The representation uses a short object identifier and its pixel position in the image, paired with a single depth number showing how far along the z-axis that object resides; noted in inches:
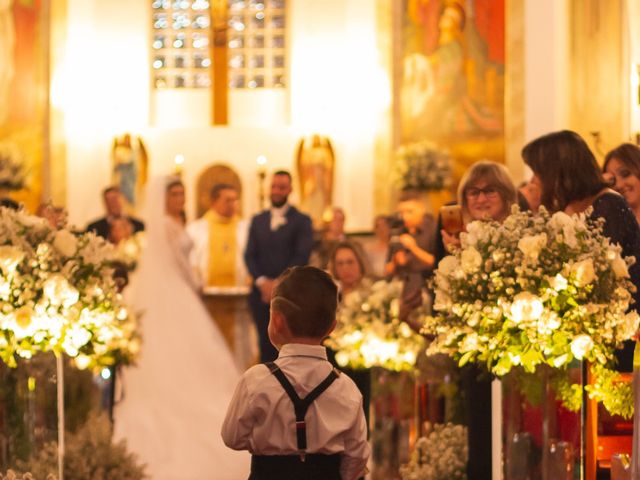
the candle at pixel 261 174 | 774.5
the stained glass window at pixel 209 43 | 929.5
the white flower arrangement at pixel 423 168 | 732.7
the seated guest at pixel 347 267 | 402.0
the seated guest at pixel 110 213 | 601.3
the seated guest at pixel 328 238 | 575.0
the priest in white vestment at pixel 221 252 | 681.6
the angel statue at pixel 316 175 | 861.8
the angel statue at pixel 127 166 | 859.4
